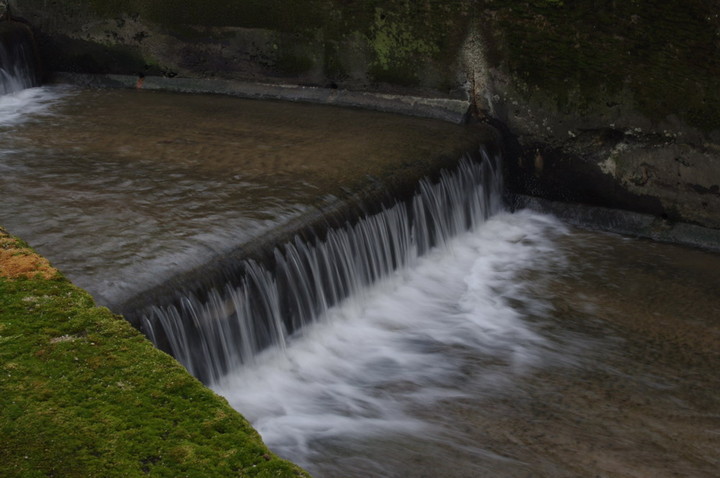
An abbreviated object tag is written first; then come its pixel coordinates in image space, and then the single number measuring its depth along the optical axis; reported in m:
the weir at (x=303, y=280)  4.67
